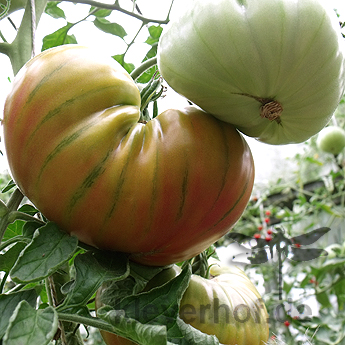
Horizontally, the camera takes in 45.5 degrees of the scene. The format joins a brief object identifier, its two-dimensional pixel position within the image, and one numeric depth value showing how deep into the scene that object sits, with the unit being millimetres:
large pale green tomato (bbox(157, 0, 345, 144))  320
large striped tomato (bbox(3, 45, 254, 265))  329
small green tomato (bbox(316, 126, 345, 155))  1562
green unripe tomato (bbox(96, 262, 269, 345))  431
